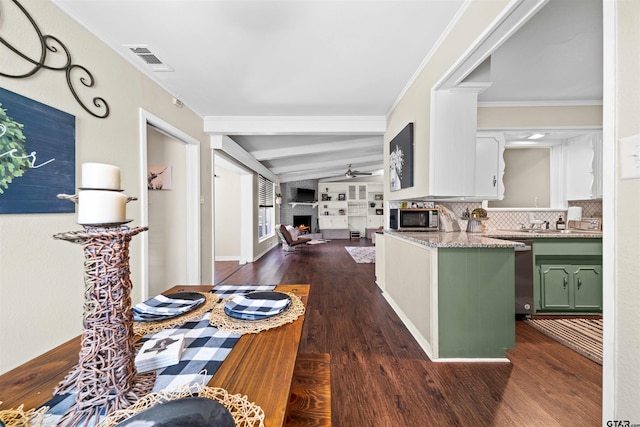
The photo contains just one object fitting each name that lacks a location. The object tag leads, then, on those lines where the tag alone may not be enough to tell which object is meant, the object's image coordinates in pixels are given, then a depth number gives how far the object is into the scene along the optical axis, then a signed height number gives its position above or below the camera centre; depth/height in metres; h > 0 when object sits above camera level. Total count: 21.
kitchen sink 2.71 -0.21
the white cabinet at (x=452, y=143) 2.04 +0.58
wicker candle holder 0.52 -0.27
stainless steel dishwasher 2.57 -0.72
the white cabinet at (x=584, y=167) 2.91 +0.56
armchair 6.44 -0.74
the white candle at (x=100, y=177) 0.55 +0.08
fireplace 9.70 -0.29
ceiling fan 7.35 +1.19
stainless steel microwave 2.90 -0.08
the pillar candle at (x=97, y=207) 0.55 +0.01
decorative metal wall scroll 1.27 +0.85
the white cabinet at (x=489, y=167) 2.79 +0.52
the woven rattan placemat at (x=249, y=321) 0.83 -0.38
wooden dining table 0.54 -0.40
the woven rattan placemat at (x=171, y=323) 0.84 -0.39
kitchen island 1.92 -0.69
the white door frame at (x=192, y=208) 3.05 +0.06
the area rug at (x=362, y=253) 5.56 -1.05
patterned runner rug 2.03 -1.11
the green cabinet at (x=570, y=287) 2.58 -0.78
